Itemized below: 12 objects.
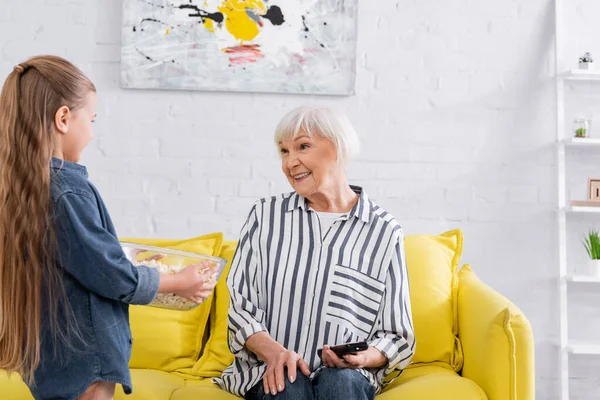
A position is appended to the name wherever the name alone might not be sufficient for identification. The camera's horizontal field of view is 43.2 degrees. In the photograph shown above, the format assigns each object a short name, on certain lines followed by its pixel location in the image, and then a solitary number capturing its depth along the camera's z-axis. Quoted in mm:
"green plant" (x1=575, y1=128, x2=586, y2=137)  3018
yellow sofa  1949
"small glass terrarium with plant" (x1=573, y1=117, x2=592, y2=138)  3019
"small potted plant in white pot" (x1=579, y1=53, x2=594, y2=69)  2996
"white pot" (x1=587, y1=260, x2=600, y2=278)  2965
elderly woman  2039
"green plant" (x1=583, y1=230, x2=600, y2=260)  2978
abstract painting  3037
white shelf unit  2973
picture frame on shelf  3039
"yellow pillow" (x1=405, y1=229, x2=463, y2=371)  2336
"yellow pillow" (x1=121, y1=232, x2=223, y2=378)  2379
